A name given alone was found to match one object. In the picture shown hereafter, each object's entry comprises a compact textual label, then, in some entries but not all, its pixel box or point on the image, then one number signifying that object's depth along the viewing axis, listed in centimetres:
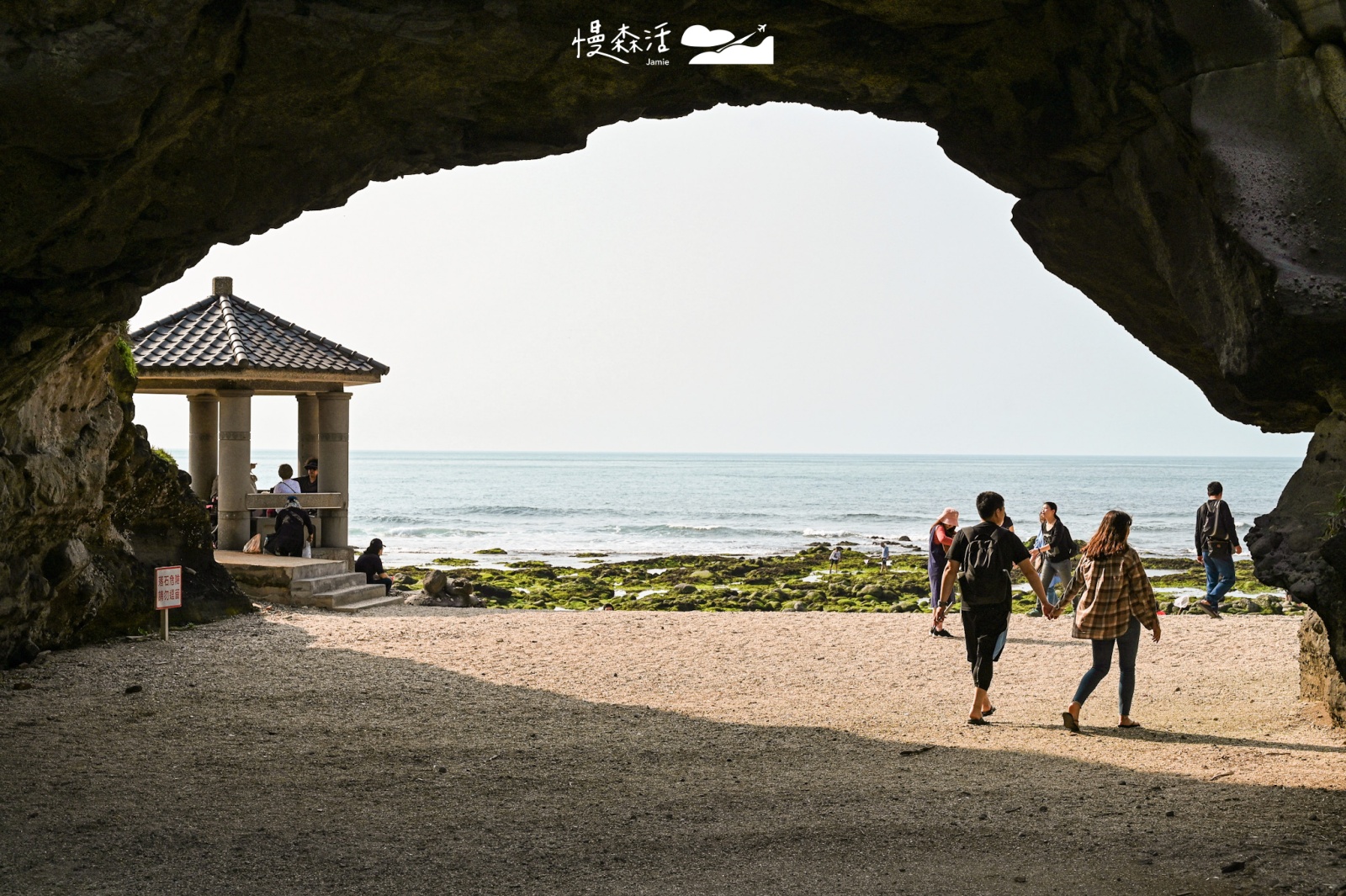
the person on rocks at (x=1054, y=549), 1478
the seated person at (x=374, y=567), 1833
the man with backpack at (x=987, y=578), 841
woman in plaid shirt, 820
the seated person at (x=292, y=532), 1727
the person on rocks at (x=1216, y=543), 1513
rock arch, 565
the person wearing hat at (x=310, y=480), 1873
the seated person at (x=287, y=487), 1766
